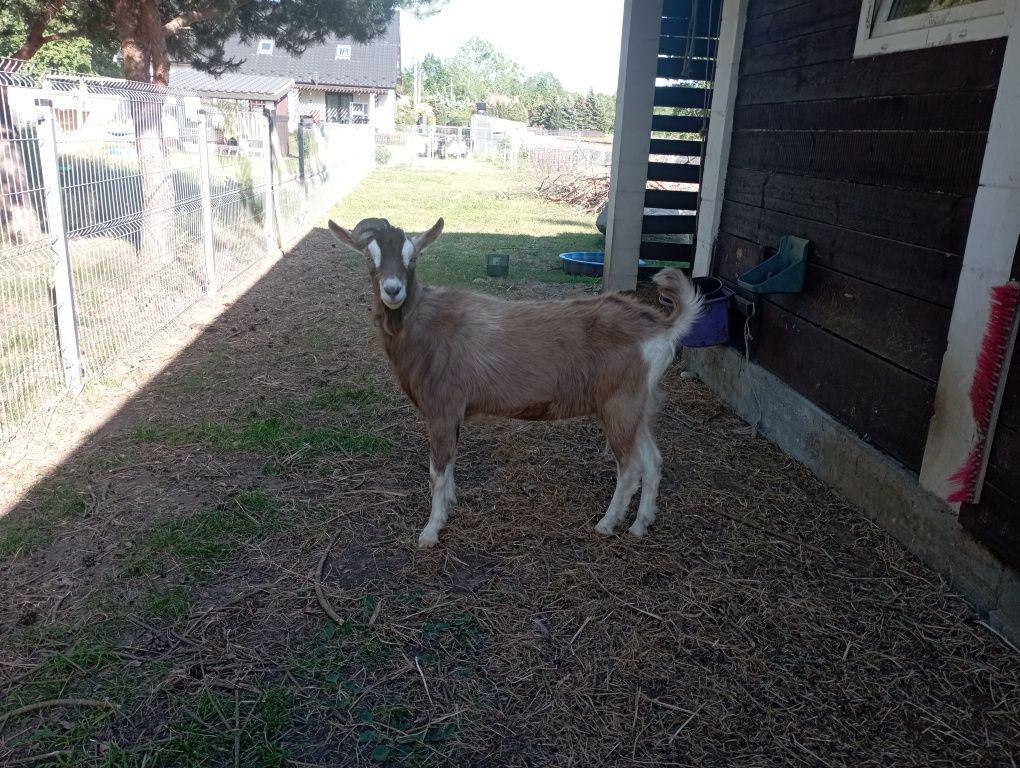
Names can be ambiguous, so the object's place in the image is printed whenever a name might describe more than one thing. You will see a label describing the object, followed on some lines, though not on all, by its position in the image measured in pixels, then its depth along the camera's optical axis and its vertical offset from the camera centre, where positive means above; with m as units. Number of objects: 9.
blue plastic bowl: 9.92 -1.31
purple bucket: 5.24 -1.06
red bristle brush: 2.96 -0.78
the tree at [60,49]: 10.95 +1.71
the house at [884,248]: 3.09 -0.37
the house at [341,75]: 40.81 +3.98
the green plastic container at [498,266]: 9.51 -1.31
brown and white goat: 3.68 -0.99
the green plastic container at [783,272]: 4.59 -0.61
